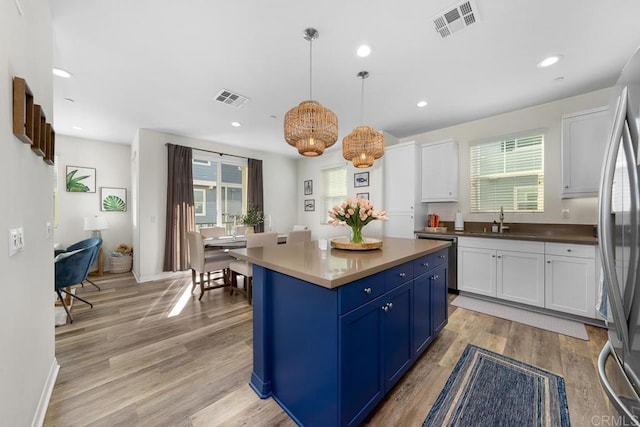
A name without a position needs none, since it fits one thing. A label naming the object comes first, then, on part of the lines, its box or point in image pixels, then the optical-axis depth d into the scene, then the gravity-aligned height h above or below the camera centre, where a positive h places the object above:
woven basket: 5.00 -1.06
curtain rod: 5.12 +1.31
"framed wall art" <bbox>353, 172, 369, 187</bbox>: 4.84 +0.65
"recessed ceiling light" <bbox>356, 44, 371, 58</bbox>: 2.25 +1.51
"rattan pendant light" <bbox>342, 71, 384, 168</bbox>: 2.97 +0.82
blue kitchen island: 1.29 -0.71
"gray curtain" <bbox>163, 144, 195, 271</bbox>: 4.73 +0.08
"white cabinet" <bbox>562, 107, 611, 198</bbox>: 2.76 +0.72
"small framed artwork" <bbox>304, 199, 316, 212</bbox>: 6.53 +0.18
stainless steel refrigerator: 0.71 -0.12
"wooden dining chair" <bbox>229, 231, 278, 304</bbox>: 3.36 -0.46
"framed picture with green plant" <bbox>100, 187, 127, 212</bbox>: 5.18 +0.27
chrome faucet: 3.60 -0.20
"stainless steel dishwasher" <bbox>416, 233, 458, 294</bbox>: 3.69 -0.75
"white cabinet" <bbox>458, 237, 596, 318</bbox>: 2.73 -0.76
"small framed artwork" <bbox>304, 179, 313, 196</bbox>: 6.58 +0.67
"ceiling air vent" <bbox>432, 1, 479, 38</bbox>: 1.82 +1.51
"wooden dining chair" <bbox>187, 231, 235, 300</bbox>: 3.52 -0.75
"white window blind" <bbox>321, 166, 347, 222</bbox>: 5.96 +0.65
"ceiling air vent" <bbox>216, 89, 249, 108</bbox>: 3.16 +1.52
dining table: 3.61 -0.47
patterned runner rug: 1.52 -1.28
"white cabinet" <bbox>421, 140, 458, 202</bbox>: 4.02 +0.68
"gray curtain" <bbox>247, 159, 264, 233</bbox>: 5.84 +0.62
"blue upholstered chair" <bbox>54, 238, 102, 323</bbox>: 2.80 -0.65
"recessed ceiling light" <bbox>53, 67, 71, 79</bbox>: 2.59 +1.50
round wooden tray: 2.07 -0.29
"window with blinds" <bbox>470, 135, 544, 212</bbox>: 3.51 +0.56
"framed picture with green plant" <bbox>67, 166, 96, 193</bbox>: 4.83 +0.65
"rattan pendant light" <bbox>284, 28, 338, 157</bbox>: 2.18 +0.79
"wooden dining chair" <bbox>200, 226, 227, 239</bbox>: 4.77 -0.39
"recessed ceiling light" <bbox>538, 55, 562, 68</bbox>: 2.41 +1.52
